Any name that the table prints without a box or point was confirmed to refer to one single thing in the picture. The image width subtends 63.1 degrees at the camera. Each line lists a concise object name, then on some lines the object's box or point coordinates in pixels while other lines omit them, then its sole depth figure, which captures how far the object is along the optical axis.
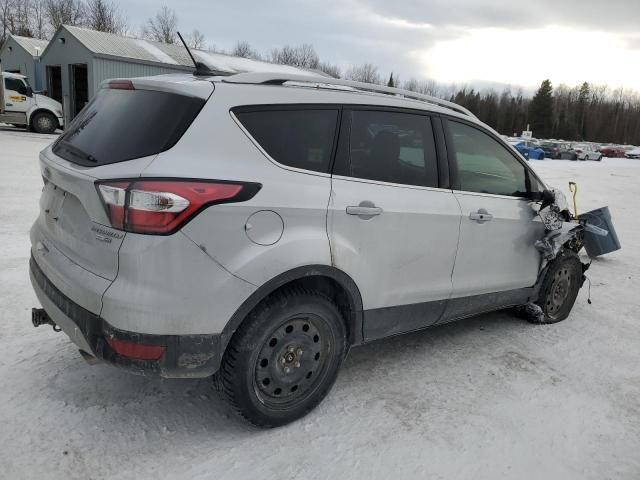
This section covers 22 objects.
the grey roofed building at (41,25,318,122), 24.72
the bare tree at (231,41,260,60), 74.88
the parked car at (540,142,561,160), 41.59
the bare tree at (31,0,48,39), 62.45
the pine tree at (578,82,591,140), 94.25
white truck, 19.70
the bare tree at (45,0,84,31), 59.94
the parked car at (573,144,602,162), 41.45
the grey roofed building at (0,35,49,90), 32.84
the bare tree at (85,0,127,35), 58.53
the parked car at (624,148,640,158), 55.03
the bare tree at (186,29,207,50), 71.29
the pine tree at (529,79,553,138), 87.56
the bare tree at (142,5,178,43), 64.75
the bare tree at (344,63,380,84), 79.81
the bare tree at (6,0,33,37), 59.72
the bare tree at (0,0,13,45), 59.22
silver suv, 2.36
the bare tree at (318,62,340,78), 77.24
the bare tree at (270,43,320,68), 75.62
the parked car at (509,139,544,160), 35.03
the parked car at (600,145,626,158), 55.41
